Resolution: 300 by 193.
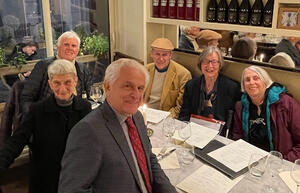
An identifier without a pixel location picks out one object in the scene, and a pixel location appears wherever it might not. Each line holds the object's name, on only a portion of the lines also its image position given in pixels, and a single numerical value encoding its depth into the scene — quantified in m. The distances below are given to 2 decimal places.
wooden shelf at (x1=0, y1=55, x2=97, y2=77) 3.24
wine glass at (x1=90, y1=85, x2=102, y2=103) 2.76
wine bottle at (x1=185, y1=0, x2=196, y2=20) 2.99
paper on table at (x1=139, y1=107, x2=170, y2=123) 2.41
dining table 1.58
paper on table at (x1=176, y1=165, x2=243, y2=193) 1.56
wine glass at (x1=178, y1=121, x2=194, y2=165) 1.85
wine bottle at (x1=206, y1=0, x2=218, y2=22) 2.84
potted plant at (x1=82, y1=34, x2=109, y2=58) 3.76
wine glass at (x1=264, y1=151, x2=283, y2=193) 1.71
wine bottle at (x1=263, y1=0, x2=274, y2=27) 2.42
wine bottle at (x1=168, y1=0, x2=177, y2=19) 3.17
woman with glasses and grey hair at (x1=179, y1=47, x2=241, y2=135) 2.69
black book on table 1.69
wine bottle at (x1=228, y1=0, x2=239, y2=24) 2.66
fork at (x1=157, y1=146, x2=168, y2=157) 1.90
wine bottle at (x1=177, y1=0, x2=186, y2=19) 3.08
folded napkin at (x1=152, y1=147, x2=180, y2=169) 1.79
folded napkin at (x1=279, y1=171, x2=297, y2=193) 1.57
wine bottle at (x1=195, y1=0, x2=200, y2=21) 2.95
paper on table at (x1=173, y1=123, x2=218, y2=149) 2.00
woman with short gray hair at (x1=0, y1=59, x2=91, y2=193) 1.89
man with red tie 1.29
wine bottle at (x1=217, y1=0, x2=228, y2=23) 2.74
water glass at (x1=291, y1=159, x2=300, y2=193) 1.53
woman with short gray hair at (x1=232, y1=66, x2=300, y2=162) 2.25
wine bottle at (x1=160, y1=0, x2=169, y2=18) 3.26
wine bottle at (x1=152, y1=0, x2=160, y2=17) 3.35
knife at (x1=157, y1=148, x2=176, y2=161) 1.87
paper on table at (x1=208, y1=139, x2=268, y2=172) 1.76
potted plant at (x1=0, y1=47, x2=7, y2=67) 3.18
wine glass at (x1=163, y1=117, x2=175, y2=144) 2.12
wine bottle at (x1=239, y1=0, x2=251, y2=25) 2.57
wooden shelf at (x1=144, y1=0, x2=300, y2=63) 2.35
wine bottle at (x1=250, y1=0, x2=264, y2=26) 2.49
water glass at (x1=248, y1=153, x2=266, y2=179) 1.66
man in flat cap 3.08
